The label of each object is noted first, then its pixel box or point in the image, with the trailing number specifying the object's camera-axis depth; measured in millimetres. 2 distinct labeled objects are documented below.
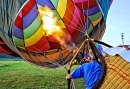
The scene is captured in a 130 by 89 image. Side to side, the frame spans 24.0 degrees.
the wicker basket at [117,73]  3504
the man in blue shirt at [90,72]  3641
